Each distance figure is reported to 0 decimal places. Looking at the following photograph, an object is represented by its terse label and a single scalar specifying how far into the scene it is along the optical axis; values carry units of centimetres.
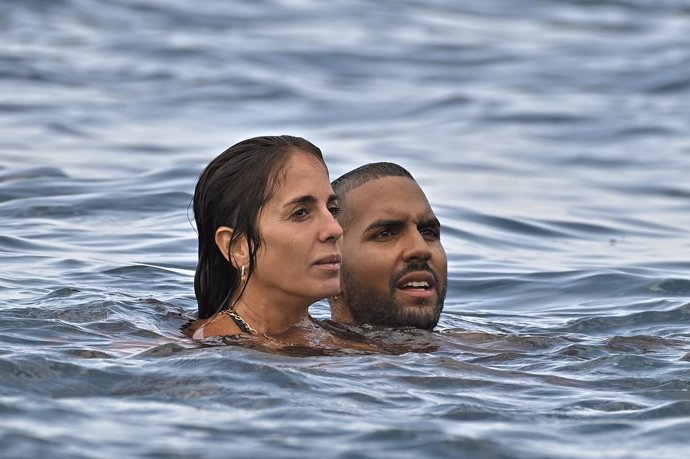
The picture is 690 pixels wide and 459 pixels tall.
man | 1477
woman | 1345
